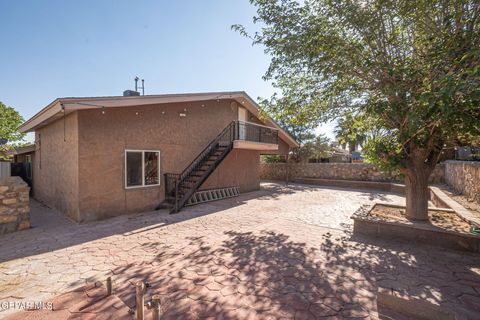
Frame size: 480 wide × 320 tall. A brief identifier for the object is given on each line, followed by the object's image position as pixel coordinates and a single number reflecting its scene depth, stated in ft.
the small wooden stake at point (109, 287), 10.94
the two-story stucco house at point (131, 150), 24.29
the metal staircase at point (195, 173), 30.66
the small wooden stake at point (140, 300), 7.31
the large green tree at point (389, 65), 12.49
